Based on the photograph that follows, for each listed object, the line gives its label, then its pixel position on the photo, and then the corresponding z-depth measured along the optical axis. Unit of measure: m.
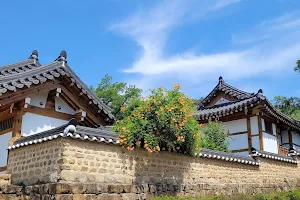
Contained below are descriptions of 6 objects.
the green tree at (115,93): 33.25
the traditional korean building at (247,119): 19.64
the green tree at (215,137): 17.30
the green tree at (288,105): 42.88
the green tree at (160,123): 10.18
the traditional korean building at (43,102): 11.42
